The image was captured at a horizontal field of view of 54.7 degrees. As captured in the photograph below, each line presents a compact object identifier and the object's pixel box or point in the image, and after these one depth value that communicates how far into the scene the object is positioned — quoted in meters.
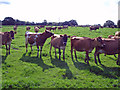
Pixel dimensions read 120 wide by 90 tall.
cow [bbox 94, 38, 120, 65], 10.55
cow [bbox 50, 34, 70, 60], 11.19
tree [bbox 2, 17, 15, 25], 81.06
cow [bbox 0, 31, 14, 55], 12.24
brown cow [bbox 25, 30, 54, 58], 12.62
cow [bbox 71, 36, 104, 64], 10.46
